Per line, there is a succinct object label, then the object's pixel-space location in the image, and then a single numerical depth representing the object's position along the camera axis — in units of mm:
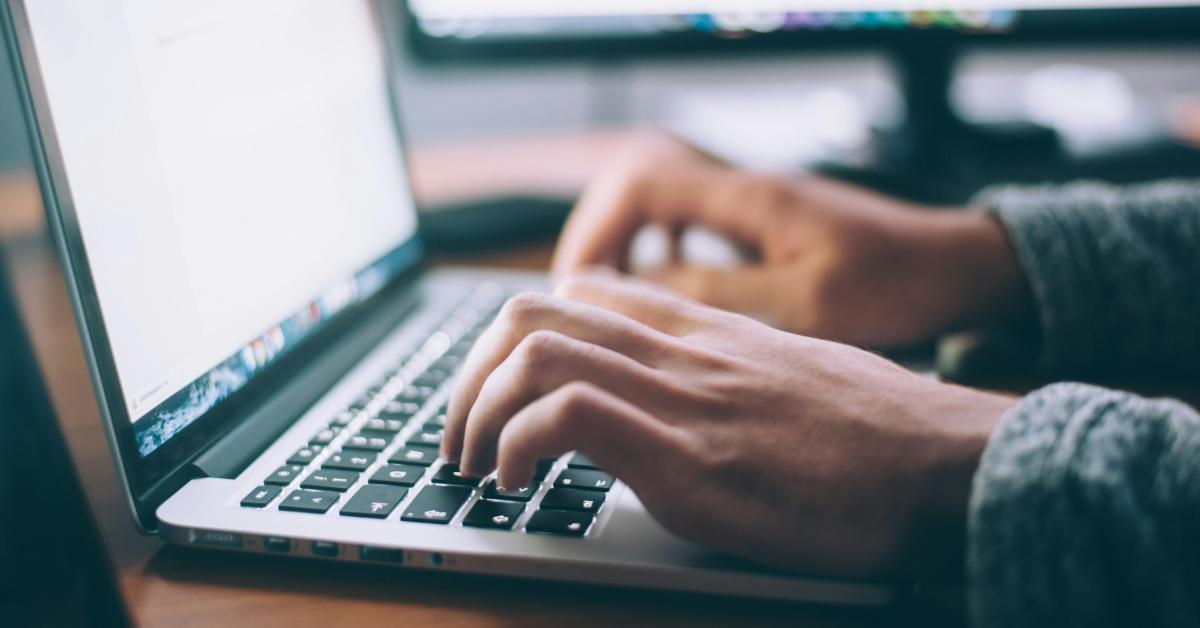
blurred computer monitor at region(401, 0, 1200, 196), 767
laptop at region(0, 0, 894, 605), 340
